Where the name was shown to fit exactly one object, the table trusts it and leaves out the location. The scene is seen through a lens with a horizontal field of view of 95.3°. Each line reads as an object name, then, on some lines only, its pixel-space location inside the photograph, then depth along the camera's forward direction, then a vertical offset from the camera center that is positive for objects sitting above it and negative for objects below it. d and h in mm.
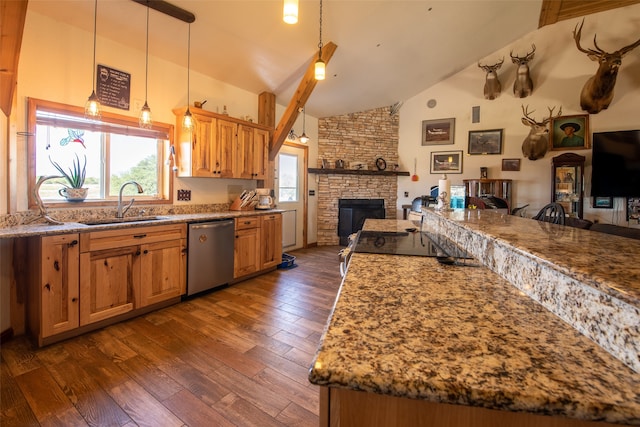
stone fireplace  6035 +1025
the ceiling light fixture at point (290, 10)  1757 +1163
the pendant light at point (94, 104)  2195 +716
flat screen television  4527 +696
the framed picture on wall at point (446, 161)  5773 +868
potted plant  2555 +152
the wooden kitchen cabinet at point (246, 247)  3537 -574
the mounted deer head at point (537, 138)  4926 +1163
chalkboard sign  2719 +1073
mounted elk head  4062 +1876
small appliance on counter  4189 +36
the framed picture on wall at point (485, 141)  5422 +1213
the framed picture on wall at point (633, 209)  4508 -13
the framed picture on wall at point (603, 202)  4771 +91
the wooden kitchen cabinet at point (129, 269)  2275 -609
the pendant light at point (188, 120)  3033 +841
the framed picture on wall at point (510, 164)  5293 +757
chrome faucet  2796 -80
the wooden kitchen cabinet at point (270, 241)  3910 -544
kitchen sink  2624 -201
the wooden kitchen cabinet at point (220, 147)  3305 +663
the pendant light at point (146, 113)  2682 +792
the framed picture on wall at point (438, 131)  5816 +1485
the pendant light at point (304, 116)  5503 +1659
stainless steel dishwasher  3025 -599
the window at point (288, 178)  5246 +439
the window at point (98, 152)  2449 +449
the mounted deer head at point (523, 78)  4988 +2208
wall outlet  3480 +58
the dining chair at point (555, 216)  2213 -80
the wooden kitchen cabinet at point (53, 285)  2052 -635
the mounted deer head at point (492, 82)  5207 +2205
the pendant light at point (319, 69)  2797 +1291
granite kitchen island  455 -287
